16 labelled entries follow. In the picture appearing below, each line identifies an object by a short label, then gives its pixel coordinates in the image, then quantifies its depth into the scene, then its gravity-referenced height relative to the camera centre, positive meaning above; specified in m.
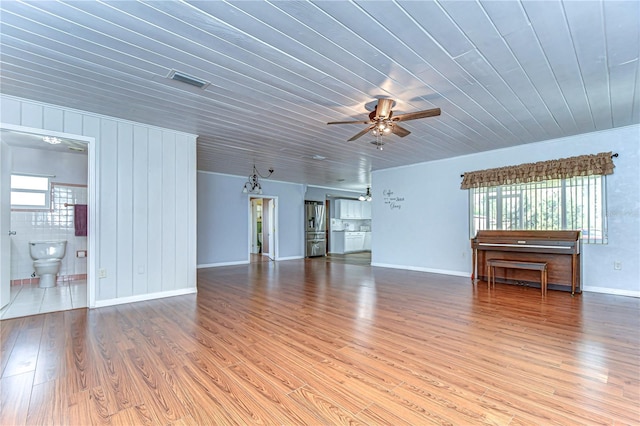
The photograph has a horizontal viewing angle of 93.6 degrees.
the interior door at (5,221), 3.78 -0.10
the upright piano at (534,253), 4.63 -0.65
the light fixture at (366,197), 11.06 +0.67
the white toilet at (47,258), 5.11 -0.79
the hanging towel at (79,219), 5.83 -0.11
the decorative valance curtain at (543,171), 4.61 +0.75
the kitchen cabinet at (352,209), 11.04 +0.20
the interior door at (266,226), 9.54 -0.41
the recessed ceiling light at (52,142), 4.82 +1.18
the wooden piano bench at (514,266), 4.57 -0.82
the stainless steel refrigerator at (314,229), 9.88 -0.49
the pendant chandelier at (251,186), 8.10 +0.79
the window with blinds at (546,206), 4.71 +0.15
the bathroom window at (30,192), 5.34 +0.38
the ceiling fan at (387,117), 3.11 +1.05
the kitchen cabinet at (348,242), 11.11 -1.04
